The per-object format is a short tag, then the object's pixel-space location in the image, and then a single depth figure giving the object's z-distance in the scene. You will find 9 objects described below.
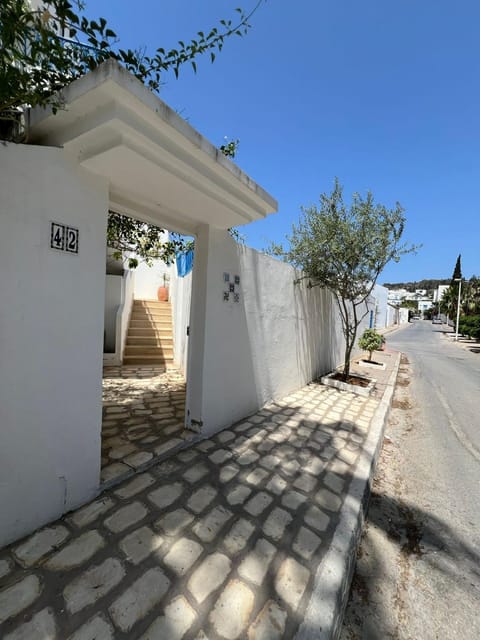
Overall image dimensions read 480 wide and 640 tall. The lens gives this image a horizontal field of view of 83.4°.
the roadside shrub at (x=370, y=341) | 8.59
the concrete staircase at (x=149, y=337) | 7.33
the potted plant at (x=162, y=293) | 11.43
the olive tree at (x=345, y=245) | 5.52
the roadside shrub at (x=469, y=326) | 19.83
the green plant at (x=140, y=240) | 4.47
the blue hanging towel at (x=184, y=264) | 6.61
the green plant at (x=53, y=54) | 1.32
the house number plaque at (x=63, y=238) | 1.86
